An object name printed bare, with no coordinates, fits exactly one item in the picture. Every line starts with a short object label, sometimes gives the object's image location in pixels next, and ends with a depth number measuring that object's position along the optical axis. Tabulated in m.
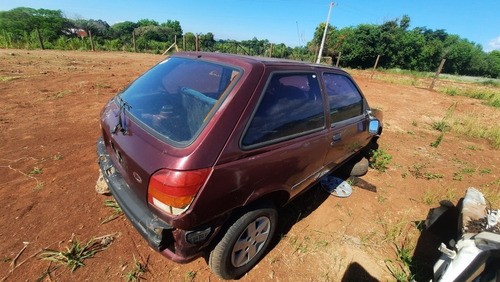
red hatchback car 1.52
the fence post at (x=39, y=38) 15.52
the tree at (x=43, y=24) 34.08
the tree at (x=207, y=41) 19.11
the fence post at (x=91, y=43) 17.75
